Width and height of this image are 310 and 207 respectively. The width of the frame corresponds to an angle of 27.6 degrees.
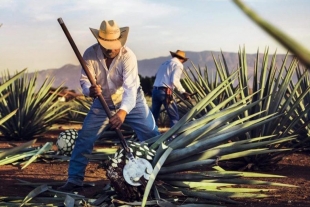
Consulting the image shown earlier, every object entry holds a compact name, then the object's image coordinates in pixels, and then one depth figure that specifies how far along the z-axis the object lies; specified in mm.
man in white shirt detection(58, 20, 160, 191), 6027
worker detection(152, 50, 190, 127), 10469
